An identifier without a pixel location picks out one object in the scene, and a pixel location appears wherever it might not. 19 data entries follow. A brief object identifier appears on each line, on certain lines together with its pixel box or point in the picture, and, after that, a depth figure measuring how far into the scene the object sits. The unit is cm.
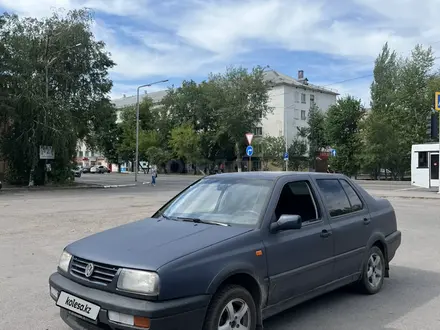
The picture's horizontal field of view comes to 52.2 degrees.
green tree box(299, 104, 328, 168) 6344
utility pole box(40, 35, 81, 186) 2893
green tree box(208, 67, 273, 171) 6019
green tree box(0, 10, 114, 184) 2841
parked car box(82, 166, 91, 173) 8448
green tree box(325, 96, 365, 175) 4891
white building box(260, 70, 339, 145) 6881
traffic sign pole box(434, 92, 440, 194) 2454
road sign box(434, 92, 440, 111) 2454
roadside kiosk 2706
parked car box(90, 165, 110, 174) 8312
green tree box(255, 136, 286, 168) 6188
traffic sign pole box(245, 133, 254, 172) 2631
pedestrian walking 3656
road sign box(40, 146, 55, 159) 2955
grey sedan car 341
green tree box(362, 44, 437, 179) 4366
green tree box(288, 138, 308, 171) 6291
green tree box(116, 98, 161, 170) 7869
